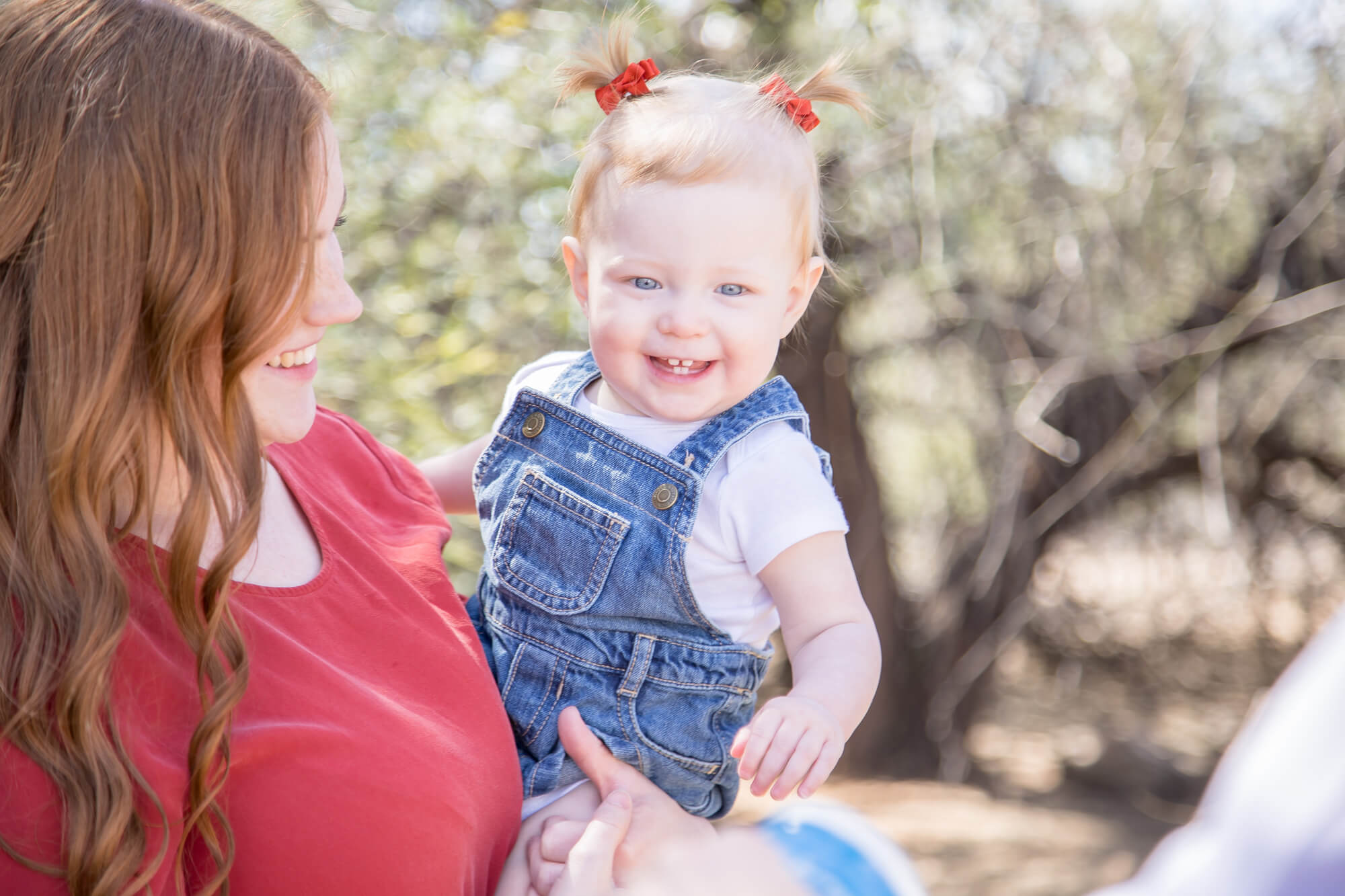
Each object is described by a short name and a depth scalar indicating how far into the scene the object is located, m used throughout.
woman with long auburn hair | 1.11
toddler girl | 1.52
